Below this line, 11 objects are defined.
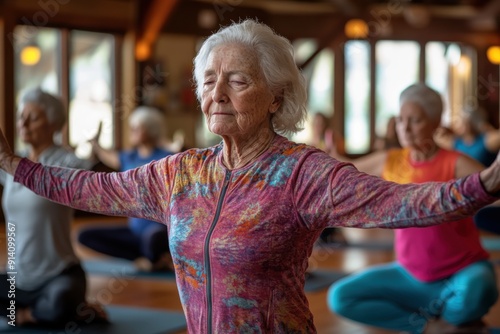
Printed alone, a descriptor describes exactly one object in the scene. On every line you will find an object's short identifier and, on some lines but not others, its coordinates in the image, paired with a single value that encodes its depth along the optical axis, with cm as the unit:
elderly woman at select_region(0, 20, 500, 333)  171
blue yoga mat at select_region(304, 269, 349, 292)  523
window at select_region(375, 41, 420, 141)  1363
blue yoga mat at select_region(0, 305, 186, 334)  378
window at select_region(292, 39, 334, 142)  1331
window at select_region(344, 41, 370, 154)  1348
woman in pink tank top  329
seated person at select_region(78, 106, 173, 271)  593
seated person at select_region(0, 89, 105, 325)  364
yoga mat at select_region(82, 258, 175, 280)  578
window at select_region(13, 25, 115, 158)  958
